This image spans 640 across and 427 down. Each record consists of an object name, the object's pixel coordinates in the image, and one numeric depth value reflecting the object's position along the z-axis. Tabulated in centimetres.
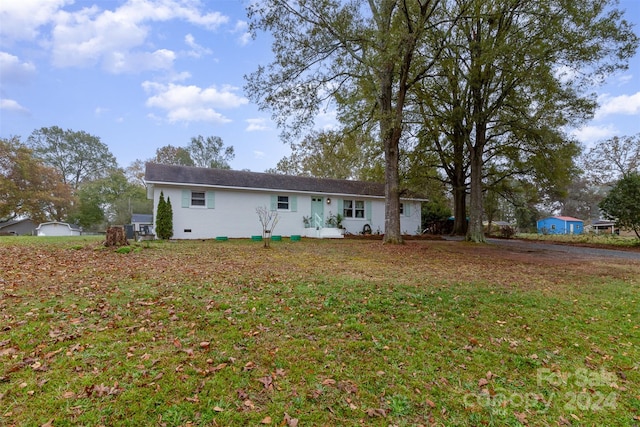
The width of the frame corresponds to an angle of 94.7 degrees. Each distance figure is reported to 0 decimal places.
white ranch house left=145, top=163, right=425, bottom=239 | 1434
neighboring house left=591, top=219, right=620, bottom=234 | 3752
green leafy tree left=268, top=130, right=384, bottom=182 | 1487
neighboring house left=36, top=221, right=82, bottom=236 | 2755
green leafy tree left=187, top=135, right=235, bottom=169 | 3872
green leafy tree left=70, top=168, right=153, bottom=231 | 3294
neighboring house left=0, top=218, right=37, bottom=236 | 3016
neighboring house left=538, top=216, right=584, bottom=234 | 3820
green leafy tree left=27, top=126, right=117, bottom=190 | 3384
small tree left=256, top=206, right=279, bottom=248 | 1561
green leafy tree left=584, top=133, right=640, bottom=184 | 2689
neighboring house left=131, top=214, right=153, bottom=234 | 2322
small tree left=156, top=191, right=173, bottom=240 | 1346
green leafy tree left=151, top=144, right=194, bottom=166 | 3709
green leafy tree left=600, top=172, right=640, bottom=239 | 1471
